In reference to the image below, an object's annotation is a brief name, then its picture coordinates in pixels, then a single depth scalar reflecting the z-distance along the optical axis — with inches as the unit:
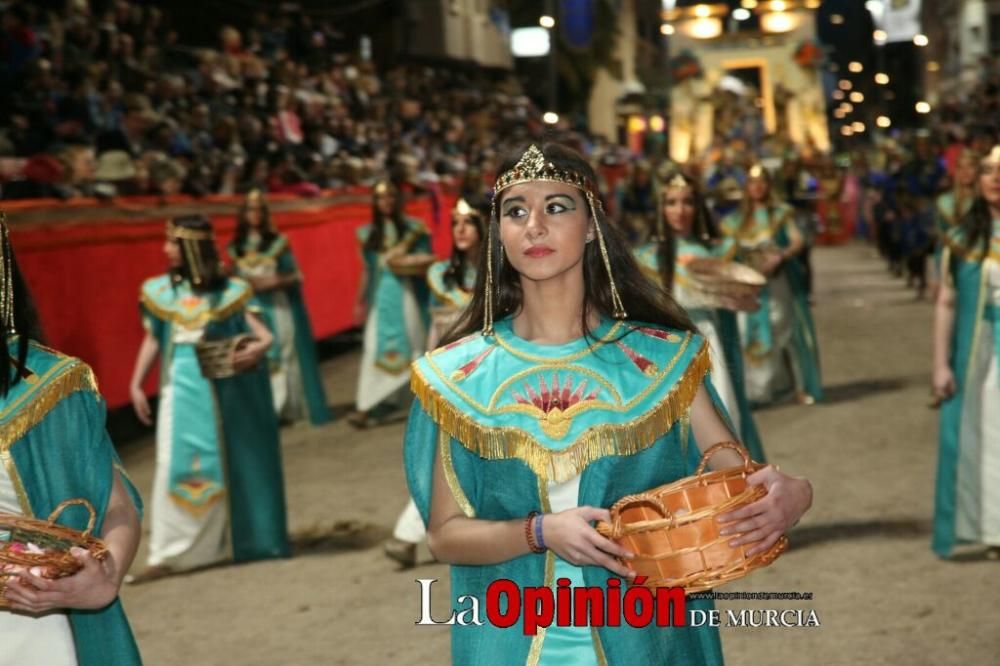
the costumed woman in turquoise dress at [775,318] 505.7
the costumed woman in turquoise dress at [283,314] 504.7
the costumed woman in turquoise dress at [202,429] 316.5
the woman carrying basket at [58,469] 122.9
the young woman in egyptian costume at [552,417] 125.1
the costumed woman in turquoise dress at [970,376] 278.7
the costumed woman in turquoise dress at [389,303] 513.0
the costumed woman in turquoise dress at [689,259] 318.3
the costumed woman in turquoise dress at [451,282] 300.0
